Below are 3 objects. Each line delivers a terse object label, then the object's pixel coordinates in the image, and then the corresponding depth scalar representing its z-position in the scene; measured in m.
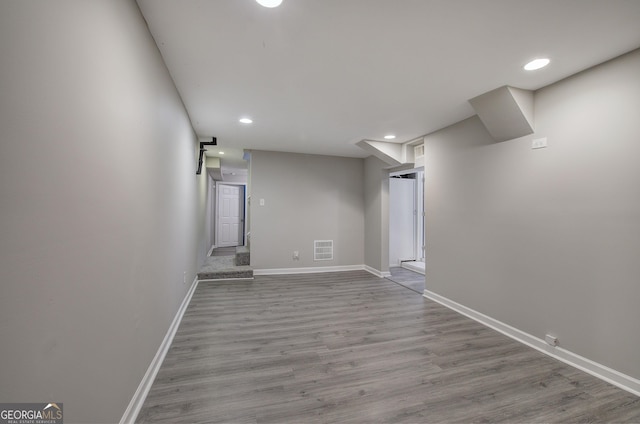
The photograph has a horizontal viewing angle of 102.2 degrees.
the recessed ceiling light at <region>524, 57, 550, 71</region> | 1.97
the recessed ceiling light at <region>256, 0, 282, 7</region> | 1.42
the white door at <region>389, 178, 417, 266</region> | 6.06
